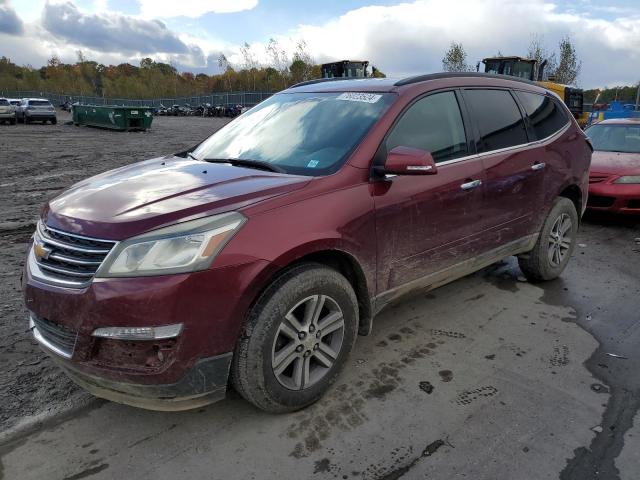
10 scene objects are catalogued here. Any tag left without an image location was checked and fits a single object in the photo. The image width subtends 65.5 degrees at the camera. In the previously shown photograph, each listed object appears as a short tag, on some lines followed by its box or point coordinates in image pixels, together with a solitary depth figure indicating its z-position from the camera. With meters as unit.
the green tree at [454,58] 45.69
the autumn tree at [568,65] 42.78
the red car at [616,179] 7.03
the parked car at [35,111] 32.69
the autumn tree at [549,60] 43.81
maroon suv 2.34
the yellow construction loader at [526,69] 18.25
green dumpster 28.44
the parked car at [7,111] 31.67
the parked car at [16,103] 33.25
